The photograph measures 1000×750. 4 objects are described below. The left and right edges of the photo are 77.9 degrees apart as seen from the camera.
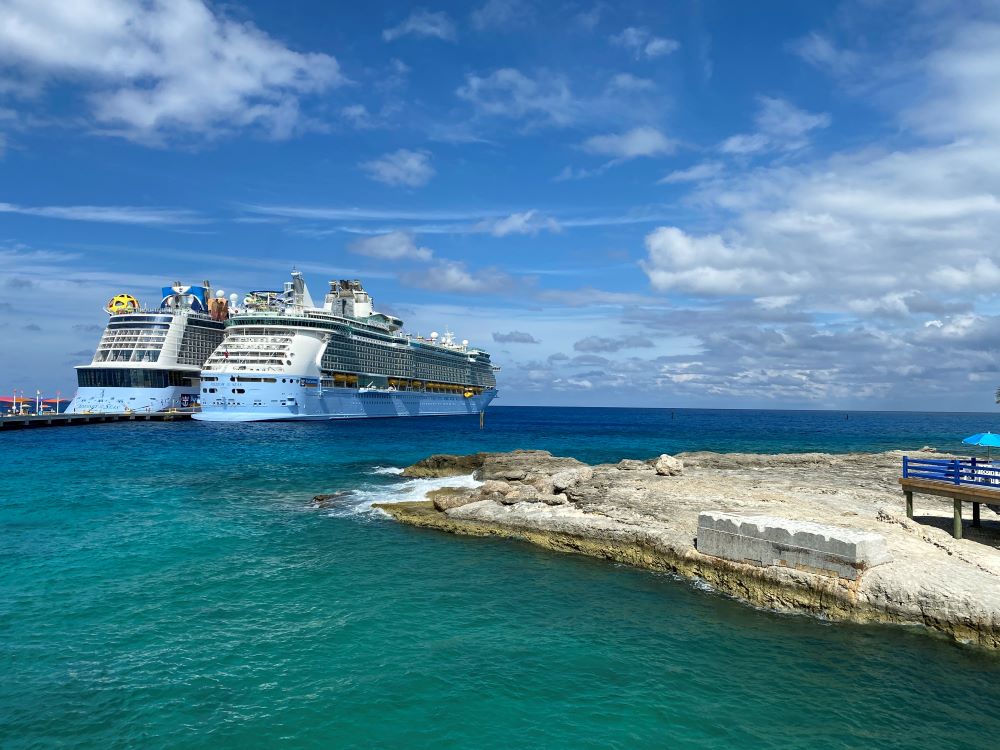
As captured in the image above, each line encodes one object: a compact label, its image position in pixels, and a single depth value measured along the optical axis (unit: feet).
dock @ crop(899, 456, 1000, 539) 55.57
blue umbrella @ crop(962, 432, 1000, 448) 62.13
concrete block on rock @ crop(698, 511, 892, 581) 48.08
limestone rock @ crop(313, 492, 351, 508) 94.53
